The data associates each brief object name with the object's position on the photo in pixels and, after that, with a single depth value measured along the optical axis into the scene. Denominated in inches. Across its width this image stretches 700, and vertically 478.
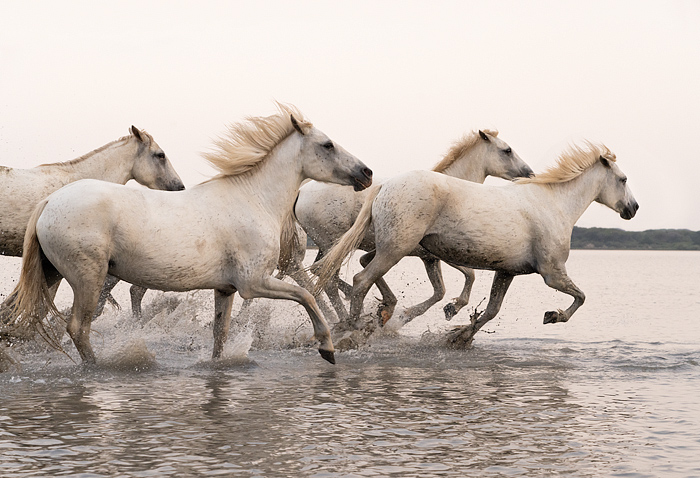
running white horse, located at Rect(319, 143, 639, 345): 664.4
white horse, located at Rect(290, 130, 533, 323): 799.1
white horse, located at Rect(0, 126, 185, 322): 660.1
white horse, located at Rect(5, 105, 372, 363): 522.3
